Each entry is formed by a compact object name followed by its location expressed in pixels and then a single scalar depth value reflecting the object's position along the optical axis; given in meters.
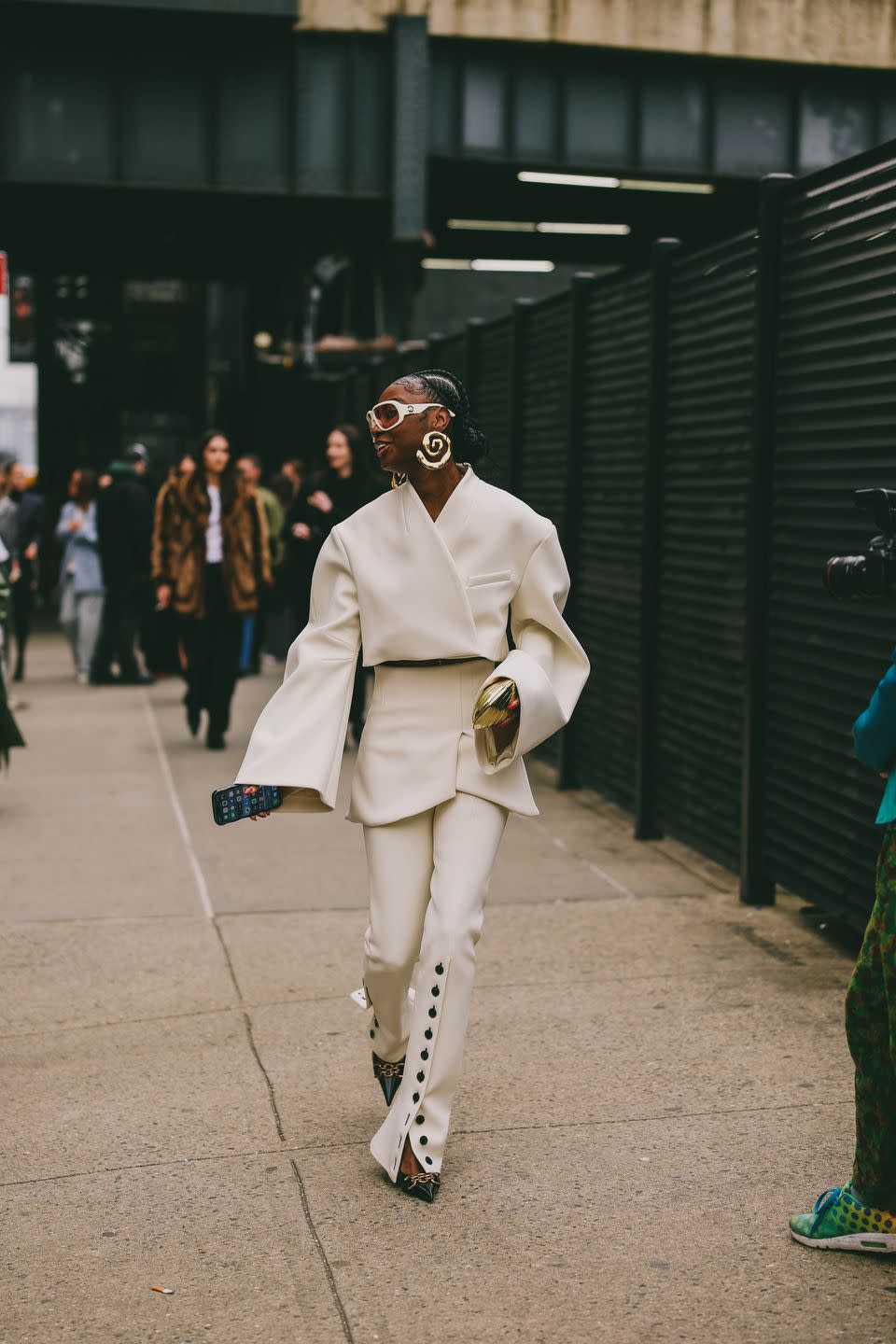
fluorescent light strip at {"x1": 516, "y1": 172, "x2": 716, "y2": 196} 24.14
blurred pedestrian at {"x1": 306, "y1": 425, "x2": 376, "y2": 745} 10.75
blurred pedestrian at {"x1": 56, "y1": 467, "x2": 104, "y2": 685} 15.27
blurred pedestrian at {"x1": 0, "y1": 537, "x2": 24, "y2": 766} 8.78
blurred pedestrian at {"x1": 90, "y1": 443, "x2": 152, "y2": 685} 14.68
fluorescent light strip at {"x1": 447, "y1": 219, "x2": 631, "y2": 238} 29.00
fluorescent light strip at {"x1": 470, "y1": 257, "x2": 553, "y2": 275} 32.84
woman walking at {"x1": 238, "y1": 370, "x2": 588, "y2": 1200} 4.16
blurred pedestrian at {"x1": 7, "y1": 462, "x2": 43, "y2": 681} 15.84
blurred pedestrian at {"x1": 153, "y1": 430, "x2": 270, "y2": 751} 10.95
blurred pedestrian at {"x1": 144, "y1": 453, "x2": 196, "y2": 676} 11.22
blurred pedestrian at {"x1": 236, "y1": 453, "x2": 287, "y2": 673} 14.84
